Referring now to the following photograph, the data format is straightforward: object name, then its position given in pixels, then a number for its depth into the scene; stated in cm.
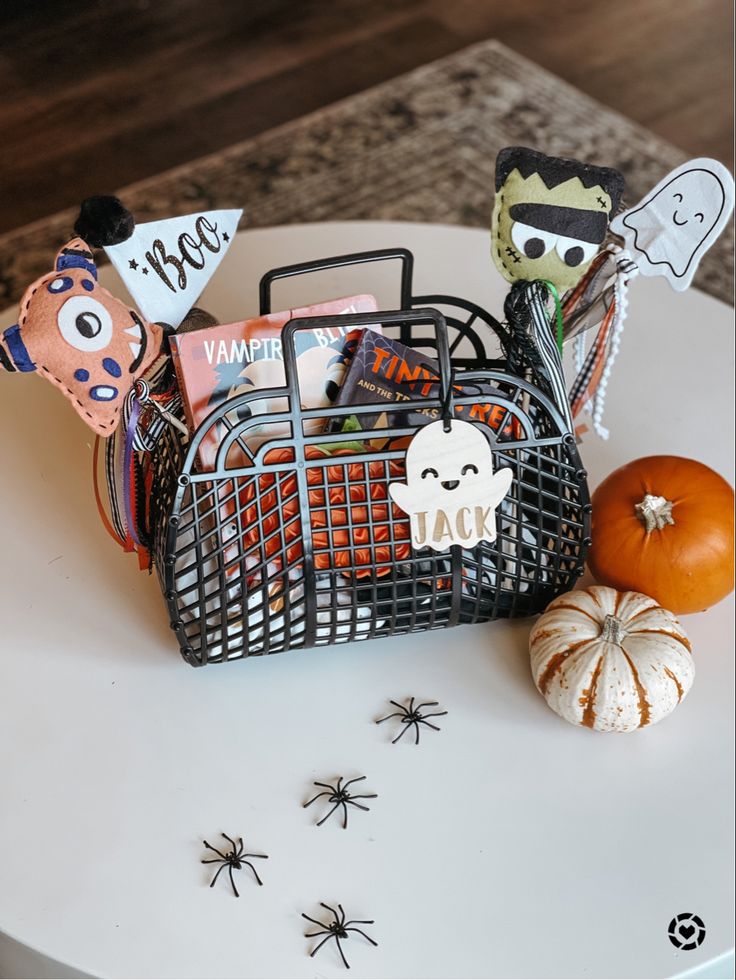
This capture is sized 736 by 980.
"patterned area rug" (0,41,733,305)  232
